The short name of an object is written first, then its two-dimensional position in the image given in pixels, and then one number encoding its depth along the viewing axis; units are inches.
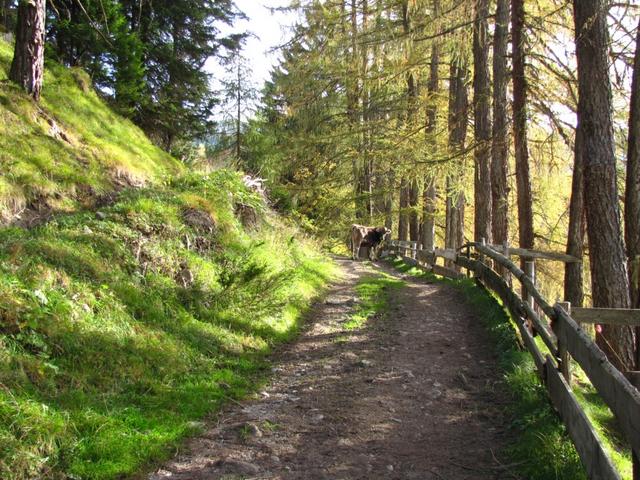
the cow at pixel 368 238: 1007.6
